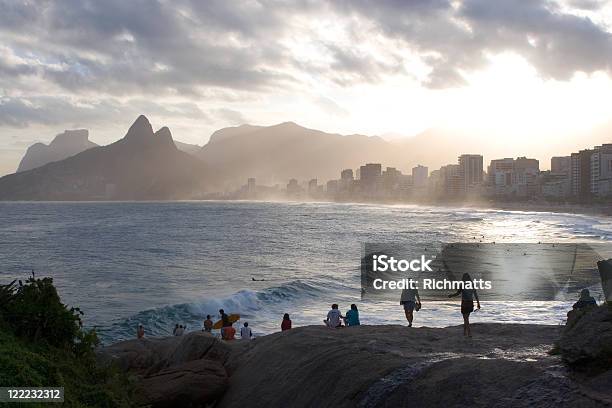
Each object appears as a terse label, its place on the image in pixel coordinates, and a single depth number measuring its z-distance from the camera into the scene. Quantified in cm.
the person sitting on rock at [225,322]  1882
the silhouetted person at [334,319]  1606
